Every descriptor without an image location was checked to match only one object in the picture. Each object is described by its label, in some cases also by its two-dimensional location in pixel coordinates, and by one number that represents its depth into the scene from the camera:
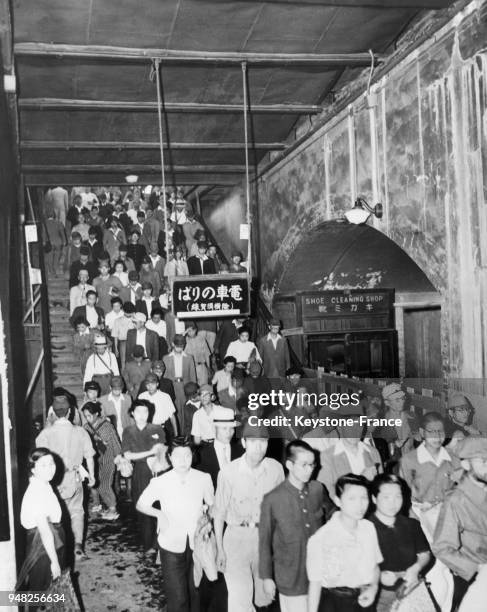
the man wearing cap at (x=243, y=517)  4.68
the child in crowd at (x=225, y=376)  9.73
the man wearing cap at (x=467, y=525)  4.23
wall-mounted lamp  8.73
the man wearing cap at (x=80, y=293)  11.80
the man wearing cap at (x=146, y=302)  11.38
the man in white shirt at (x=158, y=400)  8.38
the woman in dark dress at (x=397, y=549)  3.98
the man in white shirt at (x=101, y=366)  9.58
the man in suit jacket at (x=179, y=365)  10.09
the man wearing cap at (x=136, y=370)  9.70
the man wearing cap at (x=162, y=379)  9.29
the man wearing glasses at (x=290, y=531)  4.30
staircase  11.10
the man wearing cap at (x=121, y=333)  10.73
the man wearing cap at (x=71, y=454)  6.55
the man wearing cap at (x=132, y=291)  11.84
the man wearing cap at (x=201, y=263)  12.34
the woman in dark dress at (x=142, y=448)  6.83
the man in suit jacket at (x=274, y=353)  10.80
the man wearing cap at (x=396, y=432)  6.86
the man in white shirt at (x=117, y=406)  8.42
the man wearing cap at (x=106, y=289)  11.83
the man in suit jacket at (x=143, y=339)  10.34
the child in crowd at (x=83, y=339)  10.20
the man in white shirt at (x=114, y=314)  10.89
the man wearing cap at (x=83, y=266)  12.20
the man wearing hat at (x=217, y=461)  5.63
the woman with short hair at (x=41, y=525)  5.10
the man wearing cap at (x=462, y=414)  6.07
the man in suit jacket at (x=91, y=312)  11.17
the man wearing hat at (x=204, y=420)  7.73
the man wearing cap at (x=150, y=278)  12.63
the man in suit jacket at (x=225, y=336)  11.75
